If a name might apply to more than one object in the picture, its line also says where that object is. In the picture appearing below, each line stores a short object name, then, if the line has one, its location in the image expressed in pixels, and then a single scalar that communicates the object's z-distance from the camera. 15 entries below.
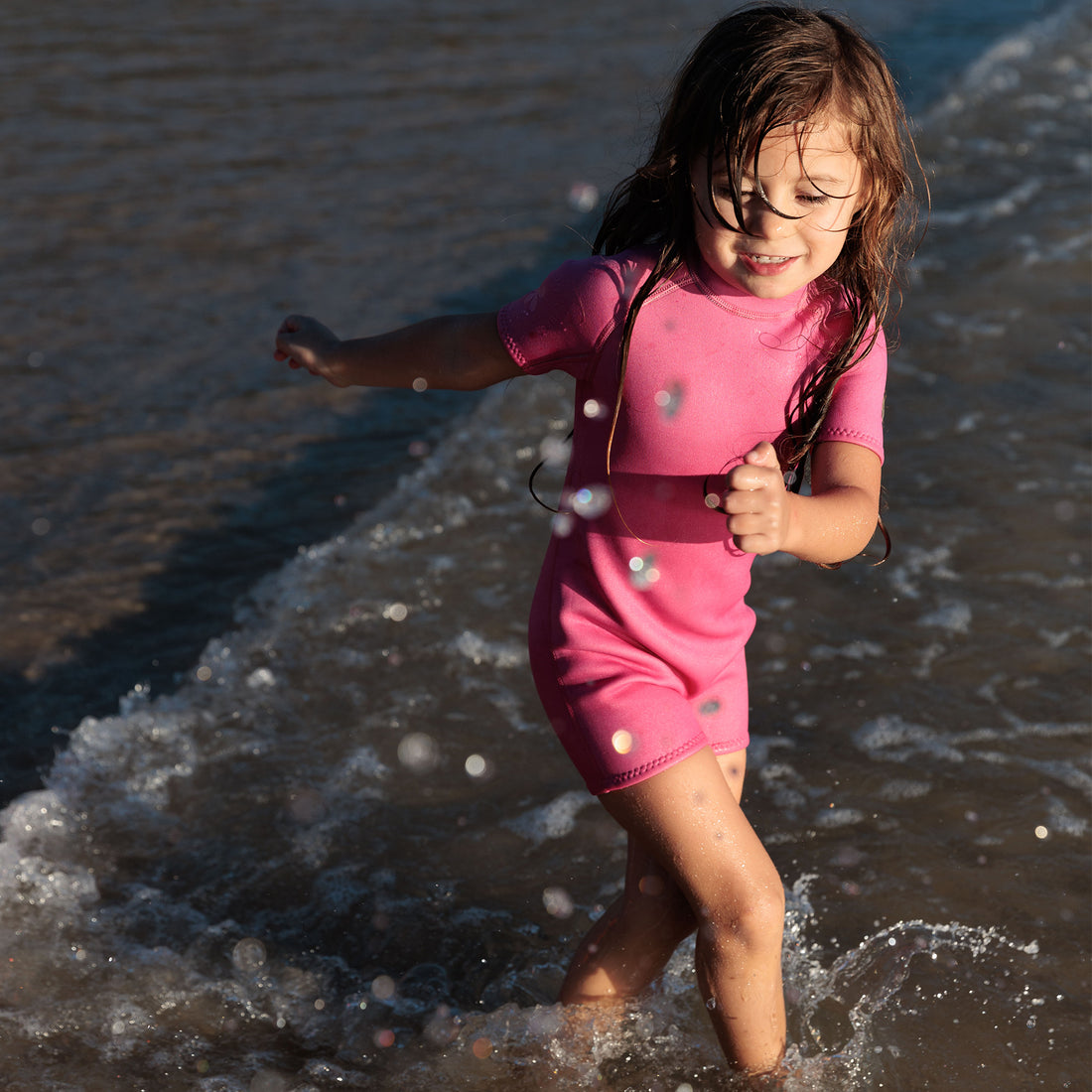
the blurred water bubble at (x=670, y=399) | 2.33
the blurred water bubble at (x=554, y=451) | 5.57
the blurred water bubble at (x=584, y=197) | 8.12
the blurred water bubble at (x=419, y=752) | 3.84
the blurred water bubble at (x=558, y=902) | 3.34
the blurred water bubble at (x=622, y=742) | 2.36
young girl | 2.20
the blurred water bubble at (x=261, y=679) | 4.12
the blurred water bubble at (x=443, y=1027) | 2.96
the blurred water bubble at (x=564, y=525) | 2.52
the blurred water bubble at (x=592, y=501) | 2.45
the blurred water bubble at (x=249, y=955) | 3.16
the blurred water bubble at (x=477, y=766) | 3.81
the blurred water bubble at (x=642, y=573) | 2.45
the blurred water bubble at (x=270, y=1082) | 2.81
